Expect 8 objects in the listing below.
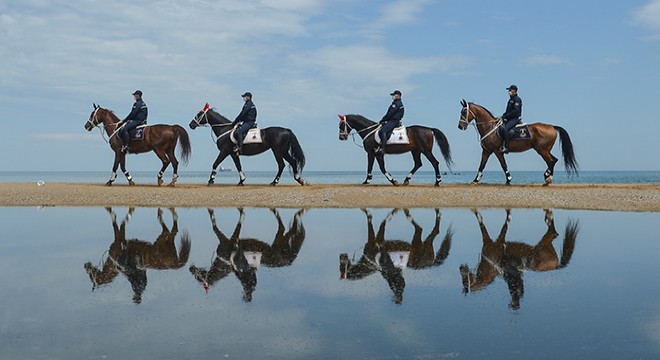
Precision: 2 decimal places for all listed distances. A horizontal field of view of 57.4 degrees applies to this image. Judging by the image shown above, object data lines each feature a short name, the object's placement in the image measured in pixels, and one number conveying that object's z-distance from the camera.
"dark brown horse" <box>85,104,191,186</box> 22.59
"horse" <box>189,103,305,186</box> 22.17
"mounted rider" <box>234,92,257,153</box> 21.94
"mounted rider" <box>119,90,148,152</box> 22.05
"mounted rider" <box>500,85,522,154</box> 21.50
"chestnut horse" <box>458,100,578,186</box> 21.97
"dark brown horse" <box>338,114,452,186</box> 22.12
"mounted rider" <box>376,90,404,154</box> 21.80
